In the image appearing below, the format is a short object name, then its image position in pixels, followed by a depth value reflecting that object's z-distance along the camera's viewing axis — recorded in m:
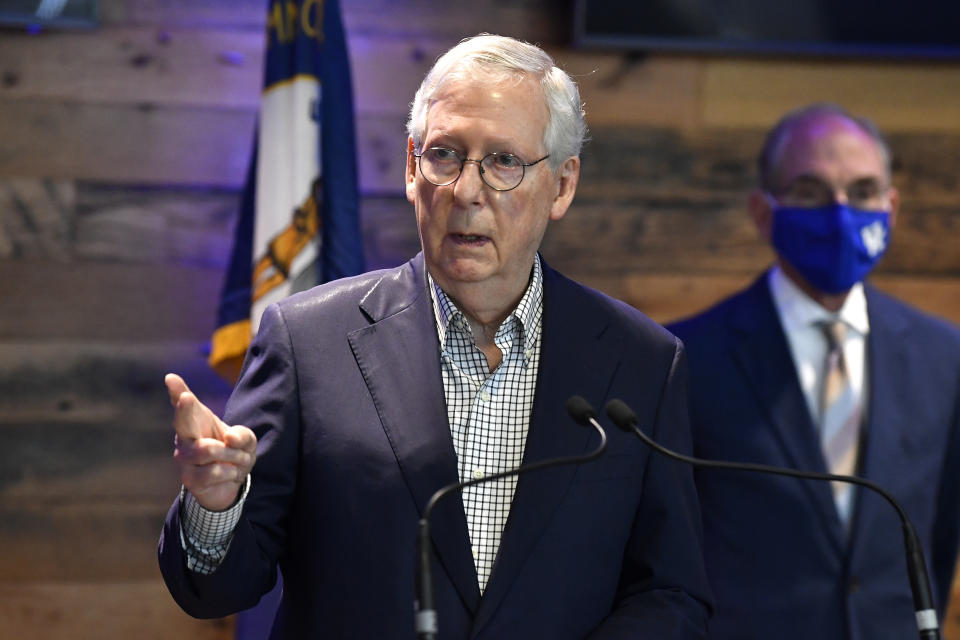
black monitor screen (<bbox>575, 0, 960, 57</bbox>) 6.15
